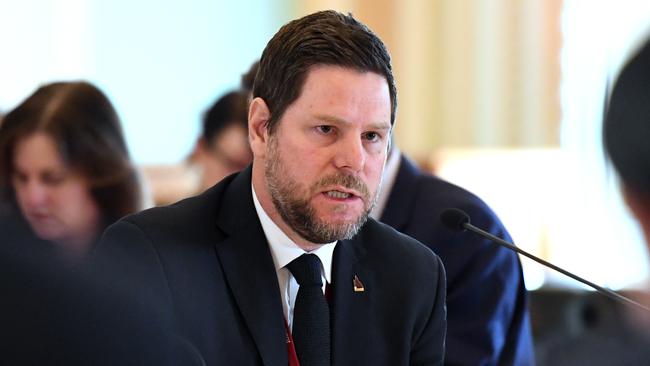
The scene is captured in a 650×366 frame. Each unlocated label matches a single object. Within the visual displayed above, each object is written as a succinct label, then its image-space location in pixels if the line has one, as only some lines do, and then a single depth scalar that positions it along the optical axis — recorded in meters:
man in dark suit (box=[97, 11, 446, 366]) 4.39
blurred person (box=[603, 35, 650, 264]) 2.48
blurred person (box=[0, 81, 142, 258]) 6.33
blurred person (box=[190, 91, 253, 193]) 8.14
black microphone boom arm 4.46
